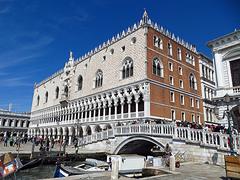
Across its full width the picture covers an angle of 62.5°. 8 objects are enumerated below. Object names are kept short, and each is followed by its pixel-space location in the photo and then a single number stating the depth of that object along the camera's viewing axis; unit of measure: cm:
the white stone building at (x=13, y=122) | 5638
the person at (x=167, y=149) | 1197
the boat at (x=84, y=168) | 935
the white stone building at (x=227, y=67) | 1561
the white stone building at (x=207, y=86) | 2842
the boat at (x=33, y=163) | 1458
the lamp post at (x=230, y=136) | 877
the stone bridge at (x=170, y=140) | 1090
